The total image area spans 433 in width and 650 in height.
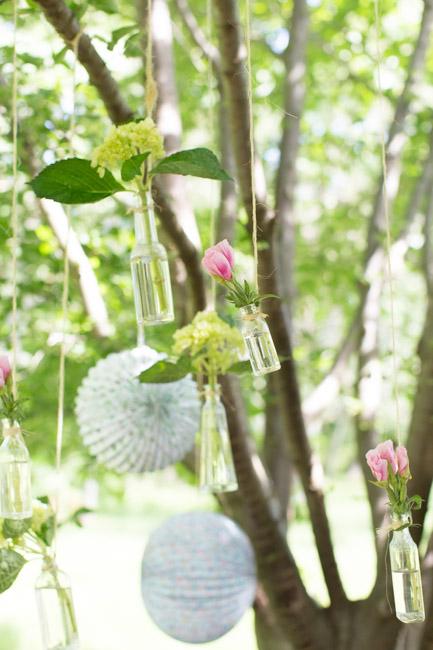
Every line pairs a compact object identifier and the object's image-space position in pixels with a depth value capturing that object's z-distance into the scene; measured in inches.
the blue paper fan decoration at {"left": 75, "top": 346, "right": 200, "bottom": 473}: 97.0
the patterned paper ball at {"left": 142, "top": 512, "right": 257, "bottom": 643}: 100.5
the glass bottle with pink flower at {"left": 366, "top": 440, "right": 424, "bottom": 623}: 79.7
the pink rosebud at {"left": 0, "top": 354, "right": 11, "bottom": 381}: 83.6
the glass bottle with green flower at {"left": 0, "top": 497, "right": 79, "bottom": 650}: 84.6
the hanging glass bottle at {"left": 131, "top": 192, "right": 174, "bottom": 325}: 84.0
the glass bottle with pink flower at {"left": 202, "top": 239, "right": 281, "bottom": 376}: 81.1
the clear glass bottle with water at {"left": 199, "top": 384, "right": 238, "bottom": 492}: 90.7
